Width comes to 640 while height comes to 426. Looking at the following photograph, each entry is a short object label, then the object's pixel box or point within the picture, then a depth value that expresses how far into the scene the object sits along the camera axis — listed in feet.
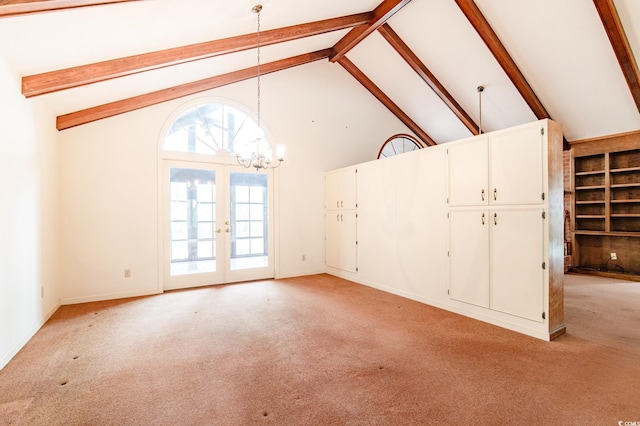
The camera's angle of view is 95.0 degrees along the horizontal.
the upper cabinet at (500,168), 9.45
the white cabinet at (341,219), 17.51
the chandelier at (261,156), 11.00
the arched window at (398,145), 22.12
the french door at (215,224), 15.43
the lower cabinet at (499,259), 9.52
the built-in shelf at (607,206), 17.74
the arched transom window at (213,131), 15.66
